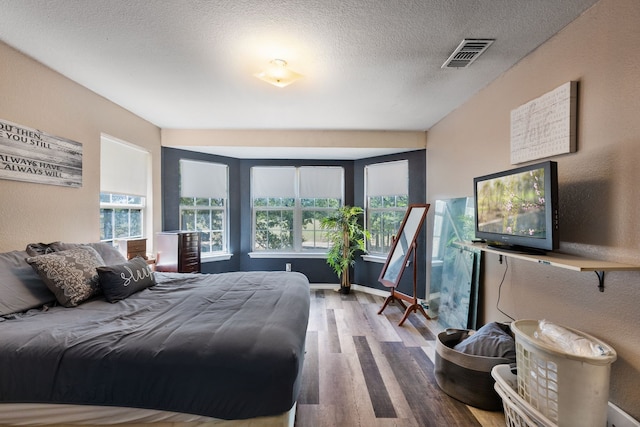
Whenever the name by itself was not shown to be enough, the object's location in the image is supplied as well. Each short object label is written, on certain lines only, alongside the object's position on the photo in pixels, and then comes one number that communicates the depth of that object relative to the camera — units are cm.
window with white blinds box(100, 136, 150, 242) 313
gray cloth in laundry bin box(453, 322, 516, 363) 193
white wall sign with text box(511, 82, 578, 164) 175
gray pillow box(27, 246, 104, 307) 185
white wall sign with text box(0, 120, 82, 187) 210
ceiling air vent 198
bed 123
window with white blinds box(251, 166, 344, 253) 496
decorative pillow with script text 199
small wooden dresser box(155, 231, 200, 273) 362
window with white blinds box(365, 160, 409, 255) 444
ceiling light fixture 221
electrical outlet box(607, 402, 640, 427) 138
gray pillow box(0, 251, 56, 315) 170
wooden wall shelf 132
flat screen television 161
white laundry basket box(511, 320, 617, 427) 130
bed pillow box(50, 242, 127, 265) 249
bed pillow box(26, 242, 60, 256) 206
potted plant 455
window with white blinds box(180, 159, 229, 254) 436
